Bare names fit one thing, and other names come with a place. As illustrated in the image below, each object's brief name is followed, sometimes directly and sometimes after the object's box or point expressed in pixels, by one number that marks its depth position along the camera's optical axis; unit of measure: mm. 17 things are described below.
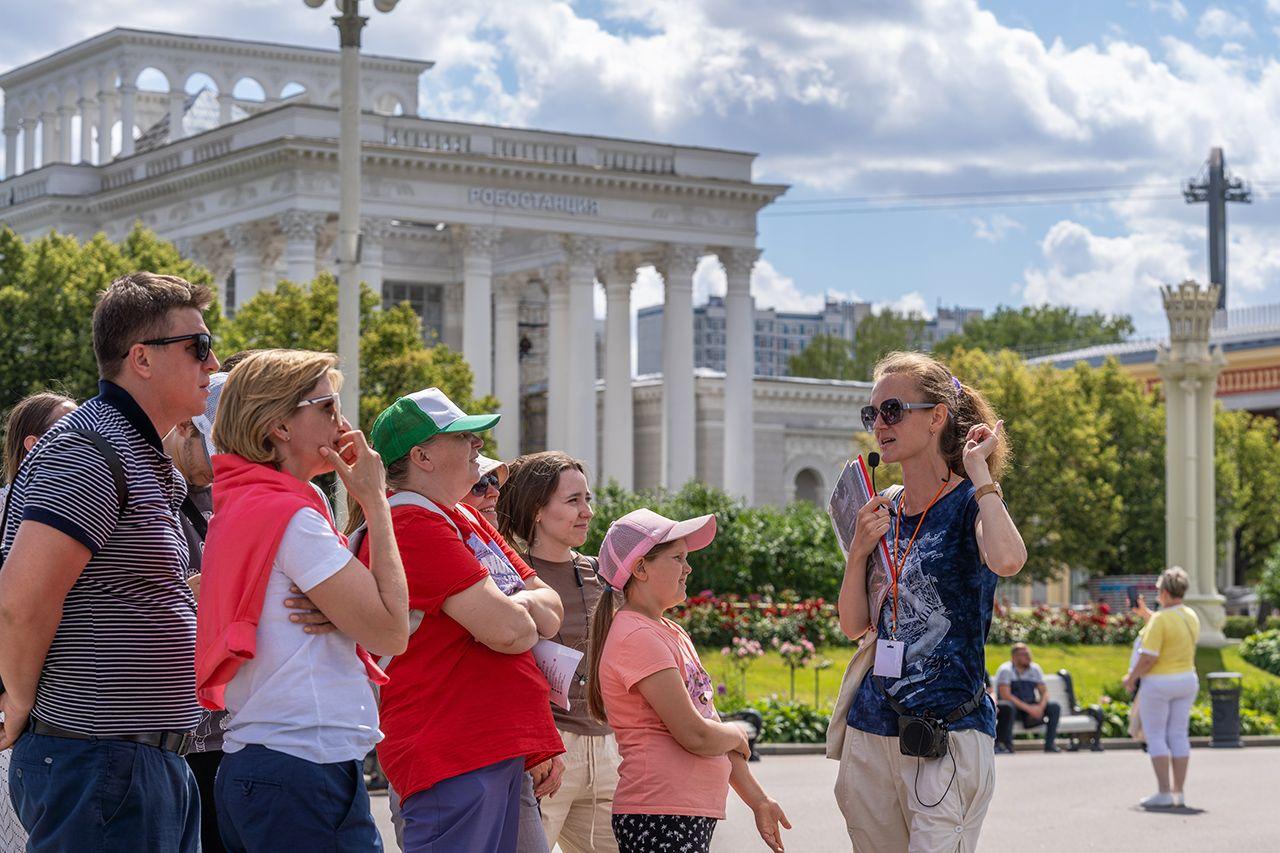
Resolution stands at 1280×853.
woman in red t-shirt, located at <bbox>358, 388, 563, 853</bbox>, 6262
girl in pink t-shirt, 7180
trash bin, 26281
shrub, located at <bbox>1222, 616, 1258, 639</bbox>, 52844
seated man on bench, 25250
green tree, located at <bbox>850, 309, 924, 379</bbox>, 122688
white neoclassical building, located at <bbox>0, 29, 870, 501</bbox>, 55906
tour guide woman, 6836
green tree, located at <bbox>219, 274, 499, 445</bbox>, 37844
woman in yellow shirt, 17062
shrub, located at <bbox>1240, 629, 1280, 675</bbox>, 38891
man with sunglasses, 5641
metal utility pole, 93250
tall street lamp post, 20594
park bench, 25941
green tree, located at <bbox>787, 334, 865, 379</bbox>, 119062
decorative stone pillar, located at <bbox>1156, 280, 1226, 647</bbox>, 39219
